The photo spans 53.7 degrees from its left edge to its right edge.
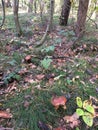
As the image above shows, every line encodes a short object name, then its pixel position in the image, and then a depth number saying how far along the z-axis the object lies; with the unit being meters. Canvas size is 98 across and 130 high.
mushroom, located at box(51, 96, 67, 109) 1.32
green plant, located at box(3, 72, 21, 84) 1.55
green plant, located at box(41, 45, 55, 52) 1.94
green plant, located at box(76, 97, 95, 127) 1.24
